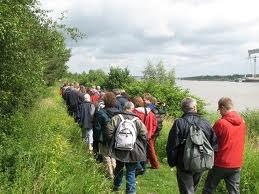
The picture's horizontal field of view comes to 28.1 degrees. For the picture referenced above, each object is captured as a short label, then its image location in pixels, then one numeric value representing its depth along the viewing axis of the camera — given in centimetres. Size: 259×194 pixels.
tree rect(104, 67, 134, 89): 4272
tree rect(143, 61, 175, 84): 6950
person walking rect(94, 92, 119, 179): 1021
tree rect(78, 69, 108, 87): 6450
